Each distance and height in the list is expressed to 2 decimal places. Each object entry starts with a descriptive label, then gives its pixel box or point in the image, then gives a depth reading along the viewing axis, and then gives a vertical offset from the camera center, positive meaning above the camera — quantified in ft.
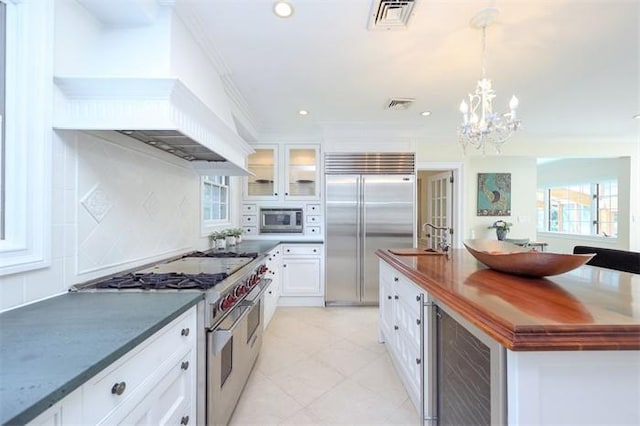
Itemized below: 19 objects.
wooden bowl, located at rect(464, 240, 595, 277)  3.90 -0.70
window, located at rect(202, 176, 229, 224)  10.59 +0.52
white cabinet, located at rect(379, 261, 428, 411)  5.69 -2.62
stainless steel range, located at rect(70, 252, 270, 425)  4.73 -1.80
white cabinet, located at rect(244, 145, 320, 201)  14.33 +1.96
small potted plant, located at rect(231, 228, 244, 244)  11.69 -0.88
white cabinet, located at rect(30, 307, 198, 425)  2.43 -1.83
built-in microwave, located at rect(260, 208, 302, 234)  14.35 -0.43
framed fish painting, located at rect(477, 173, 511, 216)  17.61 +1.39
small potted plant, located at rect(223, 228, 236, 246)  11.15 -0.94
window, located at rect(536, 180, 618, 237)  19.38 +0.45
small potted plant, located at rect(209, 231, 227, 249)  10.50 -1.04
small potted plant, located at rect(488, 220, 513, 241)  16.88 -0.86
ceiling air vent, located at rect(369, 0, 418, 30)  5.36 +3.89
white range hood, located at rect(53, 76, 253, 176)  4.46 +1.71
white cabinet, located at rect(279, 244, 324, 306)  13.58 -2.78
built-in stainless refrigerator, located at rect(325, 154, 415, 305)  13.53 -0.31
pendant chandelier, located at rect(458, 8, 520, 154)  7.01 +2.29
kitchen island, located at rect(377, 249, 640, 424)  2.57 -1.35
